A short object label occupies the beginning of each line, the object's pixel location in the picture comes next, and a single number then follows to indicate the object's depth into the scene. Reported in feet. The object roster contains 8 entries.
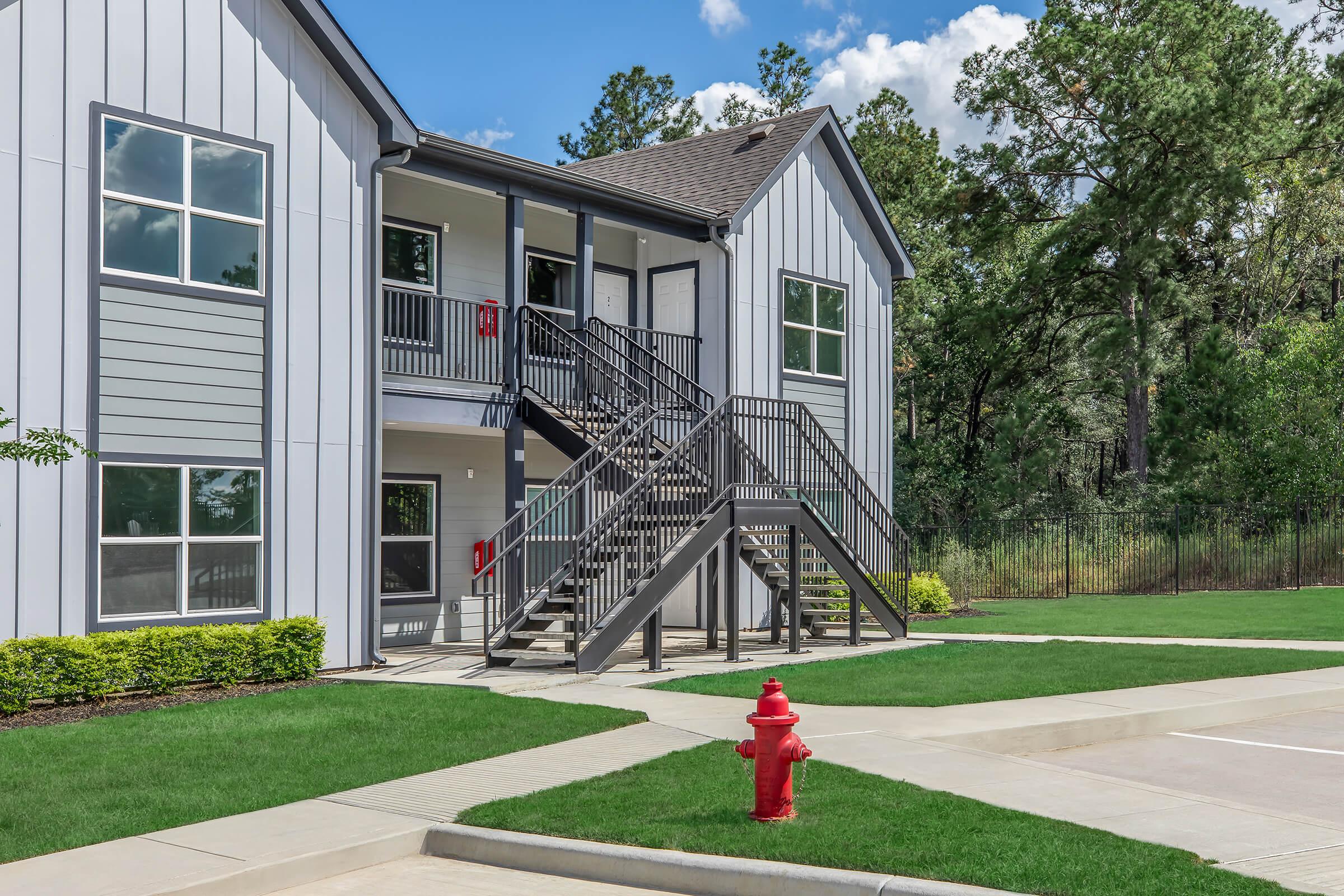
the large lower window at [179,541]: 41.29
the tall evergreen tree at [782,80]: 159.94
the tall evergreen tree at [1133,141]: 108.27
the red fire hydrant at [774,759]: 22.77
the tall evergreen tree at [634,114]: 162.50
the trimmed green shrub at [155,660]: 37.06
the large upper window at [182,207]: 41.75
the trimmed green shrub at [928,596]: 71.20
